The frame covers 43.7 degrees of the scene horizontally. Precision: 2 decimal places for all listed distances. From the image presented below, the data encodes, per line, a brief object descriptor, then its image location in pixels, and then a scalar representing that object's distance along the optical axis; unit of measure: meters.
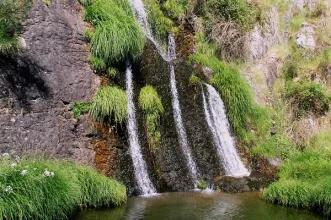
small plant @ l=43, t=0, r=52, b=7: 12.05
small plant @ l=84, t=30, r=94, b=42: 12.34
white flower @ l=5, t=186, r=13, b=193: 6.76
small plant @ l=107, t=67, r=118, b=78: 12.08
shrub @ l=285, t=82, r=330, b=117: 15.09
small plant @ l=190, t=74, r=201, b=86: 13.30
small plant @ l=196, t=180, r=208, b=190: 11.26
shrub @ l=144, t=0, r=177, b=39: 15.12
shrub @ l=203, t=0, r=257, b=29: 17.05
